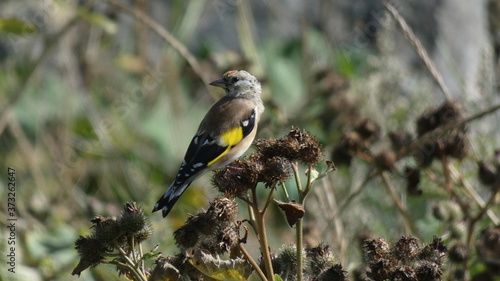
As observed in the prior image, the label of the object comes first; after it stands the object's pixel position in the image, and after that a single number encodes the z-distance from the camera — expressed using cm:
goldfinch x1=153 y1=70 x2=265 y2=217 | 640
